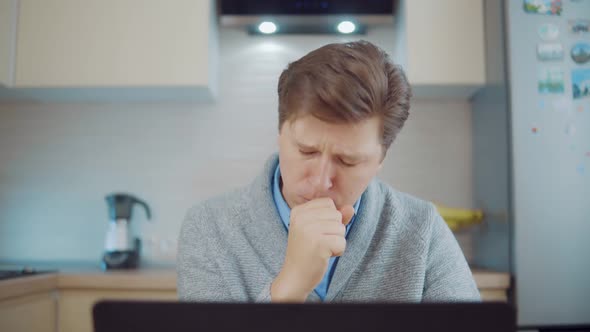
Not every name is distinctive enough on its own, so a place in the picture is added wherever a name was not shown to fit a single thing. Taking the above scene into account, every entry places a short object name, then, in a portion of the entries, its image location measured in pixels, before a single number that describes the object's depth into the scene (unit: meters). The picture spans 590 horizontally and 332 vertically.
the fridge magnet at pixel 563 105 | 1.98
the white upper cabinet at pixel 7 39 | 2.09
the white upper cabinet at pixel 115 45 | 2.13
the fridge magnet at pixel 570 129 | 1.97
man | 0.90
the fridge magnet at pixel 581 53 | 1.98
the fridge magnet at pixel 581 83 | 1.98
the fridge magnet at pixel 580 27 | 2.00
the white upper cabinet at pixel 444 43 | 2.17
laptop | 0.44
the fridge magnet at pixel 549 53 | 1.99
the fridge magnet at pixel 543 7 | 2.01
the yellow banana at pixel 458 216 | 2.20
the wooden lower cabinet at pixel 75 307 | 1.96
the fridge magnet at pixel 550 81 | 1.99
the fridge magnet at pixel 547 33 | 2.00
